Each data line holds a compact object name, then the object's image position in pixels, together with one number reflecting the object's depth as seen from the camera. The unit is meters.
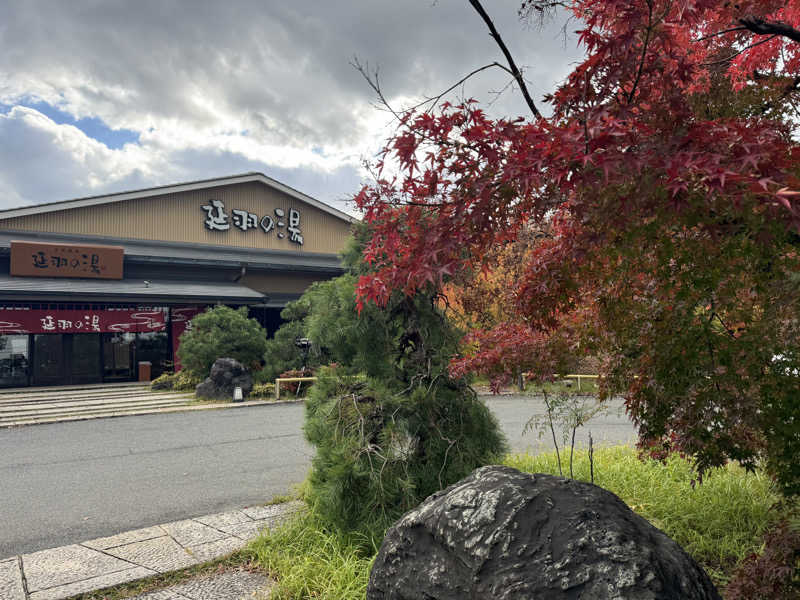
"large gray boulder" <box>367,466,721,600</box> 2.02
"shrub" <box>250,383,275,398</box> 15.95
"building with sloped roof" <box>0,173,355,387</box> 17.86
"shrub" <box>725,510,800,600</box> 2.58
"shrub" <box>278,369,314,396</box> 16.38
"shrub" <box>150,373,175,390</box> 17.55
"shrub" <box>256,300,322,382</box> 17.25
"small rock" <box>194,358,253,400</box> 15.56
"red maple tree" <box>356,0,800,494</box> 2.12
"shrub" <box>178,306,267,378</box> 17.02
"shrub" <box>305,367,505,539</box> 4.02
